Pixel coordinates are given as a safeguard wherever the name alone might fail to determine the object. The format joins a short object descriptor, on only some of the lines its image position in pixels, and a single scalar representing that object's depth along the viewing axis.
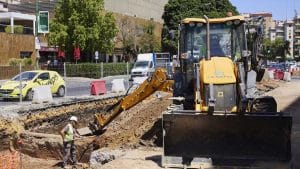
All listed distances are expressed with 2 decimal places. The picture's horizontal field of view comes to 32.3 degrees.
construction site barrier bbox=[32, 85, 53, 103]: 22.62
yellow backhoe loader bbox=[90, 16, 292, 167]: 10.09
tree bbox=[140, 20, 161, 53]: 81.31
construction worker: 14.35
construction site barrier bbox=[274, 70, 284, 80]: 51.06
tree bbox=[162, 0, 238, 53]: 75.38
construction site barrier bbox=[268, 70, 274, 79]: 48.41
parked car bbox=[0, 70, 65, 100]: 24.41
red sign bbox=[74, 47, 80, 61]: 54.88
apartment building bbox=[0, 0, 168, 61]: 77.57
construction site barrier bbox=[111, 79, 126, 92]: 30.50
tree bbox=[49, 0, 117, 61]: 55.76
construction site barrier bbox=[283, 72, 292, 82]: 49.44
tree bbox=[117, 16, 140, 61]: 80.19
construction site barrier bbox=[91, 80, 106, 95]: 28.11
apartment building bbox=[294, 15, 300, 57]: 167.16
